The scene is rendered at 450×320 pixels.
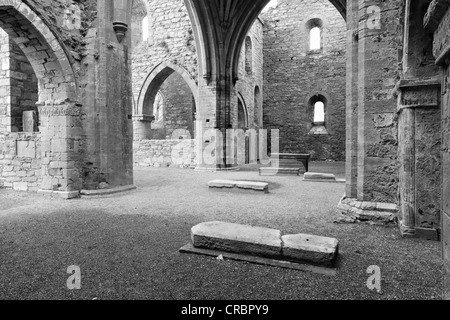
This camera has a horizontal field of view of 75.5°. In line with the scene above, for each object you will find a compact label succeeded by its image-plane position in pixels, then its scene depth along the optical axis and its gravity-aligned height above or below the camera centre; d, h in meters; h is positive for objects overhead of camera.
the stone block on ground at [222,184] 6.81 -0.77
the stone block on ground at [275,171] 10.25 -0.71
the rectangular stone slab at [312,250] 2.60 -0.90
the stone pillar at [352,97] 4.58 +0.86
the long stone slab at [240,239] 2.80 -0.88
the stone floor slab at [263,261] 2.53 -1.02
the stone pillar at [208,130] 11.70 +0.86
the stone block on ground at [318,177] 8.30 -0.74
